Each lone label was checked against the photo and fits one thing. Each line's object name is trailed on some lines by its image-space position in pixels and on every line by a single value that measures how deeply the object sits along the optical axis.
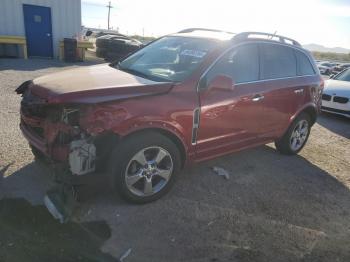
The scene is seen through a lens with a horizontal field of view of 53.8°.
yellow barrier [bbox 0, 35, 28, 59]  14.12
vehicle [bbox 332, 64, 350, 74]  25.31
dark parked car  16.95
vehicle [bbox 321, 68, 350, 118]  8.80
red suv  3.32
